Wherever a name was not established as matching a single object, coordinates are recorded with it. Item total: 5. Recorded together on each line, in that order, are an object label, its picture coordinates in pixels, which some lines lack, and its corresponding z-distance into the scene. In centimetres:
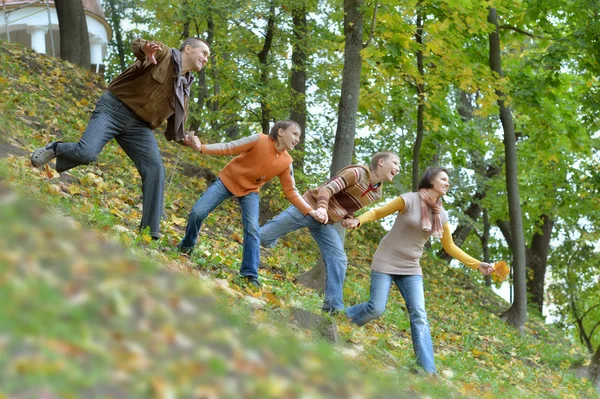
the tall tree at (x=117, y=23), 3325
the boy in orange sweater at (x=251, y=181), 771
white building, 3243
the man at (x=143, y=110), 712
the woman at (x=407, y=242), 753
